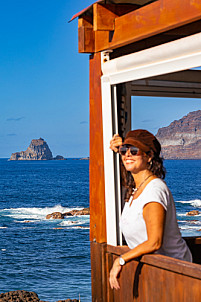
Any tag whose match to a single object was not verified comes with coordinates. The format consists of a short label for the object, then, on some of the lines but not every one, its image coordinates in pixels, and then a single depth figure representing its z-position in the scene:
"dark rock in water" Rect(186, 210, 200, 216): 45.58
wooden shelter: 3.28
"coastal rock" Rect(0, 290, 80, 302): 11.47
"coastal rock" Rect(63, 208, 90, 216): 45.59
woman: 3.08
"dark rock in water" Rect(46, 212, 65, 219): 45.41
